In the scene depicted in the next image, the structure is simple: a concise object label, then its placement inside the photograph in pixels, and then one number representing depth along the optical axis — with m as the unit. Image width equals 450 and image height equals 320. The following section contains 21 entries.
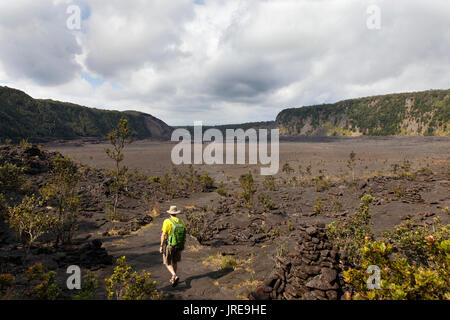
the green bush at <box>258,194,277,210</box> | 15.88
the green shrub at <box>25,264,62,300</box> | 4.07
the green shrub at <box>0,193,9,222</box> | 9.93
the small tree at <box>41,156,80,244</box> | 9.58
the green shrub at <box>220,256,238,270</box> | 7.37
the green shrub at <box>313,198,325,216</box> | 14.70
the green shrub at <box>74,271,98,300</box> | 4.07
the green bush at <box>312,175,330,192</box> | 21.88
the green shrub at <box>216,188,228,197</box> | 21.67
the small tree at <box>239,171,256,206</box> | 16.77
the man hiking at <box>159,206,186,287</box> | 5.80
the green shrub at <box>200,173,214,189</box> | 25.52
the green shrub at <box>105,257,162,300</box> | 3.98
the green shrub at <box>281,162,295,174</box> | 32.54
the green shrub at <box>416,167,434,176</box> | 23.85
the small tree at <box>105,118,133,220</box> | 13.46
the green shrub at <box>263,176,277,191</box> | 23.45
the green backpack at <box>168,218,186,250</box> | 5.79
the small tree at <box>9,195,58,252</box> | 7.05
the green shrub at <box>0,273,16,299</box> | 3.81
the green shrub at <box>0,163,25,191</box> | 12.98
